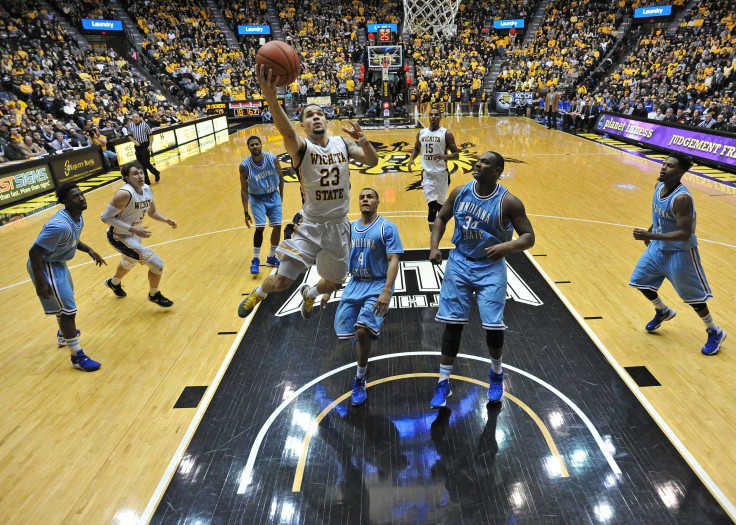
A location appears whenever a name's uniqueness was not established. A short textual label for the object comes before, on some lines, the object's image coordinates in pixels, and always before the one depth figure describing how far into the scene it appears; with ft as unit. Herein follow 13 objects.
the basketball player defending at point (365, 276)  13.74
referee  43.16
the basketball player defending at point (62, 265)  15.09
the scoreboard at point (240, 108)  96.73
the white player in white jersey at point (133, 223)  18.39
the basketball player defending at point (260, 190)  22.65
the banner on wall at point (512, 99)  97.04
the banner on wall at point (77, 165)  43.78
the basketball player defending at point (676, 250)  14.89
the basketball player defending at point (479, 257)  12.68
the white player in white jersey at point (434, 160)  25.20
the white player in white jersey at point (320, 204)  12.95
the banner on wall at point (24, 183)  38.34
